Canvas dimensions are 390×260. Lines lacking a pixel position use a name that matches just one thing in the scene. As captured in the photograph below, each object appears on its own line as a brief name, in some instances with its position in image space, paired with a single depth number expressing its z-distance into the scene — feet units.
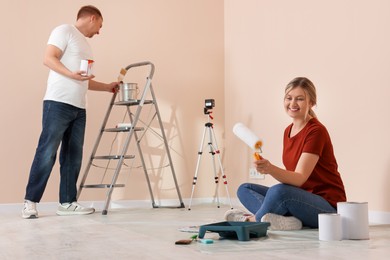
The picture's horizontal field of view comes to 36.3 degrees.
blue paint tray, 8.75
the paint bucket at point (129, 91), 16.44
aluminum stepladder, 15.79
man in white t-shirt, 14.26
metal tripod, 17.88
